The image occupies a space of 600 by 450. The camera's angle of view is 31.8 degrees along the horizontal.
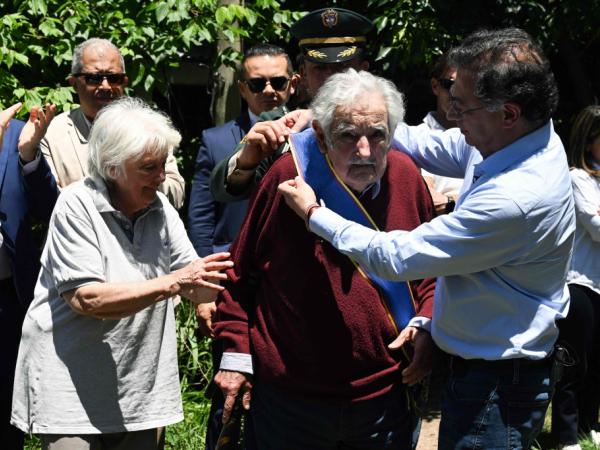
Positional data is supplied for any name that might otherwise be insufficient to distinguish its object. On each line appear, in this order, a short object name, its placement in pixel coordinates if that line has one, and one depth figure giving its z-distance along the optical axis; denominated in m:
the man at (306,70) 3.73
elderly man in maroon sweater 3.54
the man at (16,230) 4.45
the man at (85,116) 4.90
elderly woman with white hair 3.66
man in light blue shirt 3.25
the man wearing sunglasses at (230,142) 5.02
